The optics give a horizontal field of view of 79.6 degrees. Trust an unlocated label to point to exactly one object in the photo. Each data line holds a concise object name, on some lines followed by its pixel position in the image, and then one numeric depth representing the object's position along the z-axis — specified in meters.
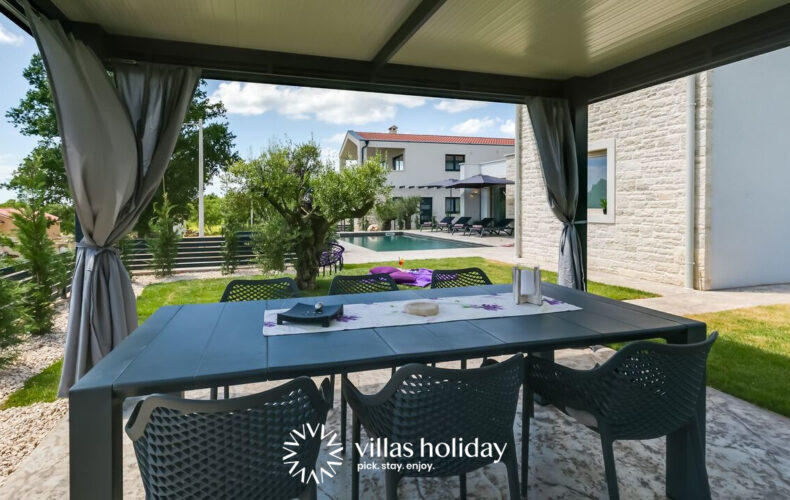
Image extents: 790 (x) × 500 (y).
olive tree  6.52
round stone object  2.26
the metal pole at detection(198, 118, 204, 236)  11.87
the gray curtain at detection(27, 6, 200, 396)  2.81
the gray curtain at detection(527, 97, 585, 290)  4.51
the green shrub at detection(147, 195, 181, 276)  8.25
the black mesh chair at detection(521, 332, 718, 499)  1.71
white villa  21.69
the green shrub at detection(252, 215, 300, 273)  7.05
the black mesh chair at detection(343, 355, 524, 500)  1.49
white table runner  2.08
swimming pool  13.74
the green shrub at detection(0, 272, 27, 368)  3.71
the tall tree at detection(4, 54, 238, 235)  15.91
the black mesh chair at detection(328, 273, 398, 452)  3.24
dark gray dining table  1.39
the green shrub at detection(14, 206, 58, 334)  4.77
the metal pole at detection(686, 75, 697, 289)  6.42
